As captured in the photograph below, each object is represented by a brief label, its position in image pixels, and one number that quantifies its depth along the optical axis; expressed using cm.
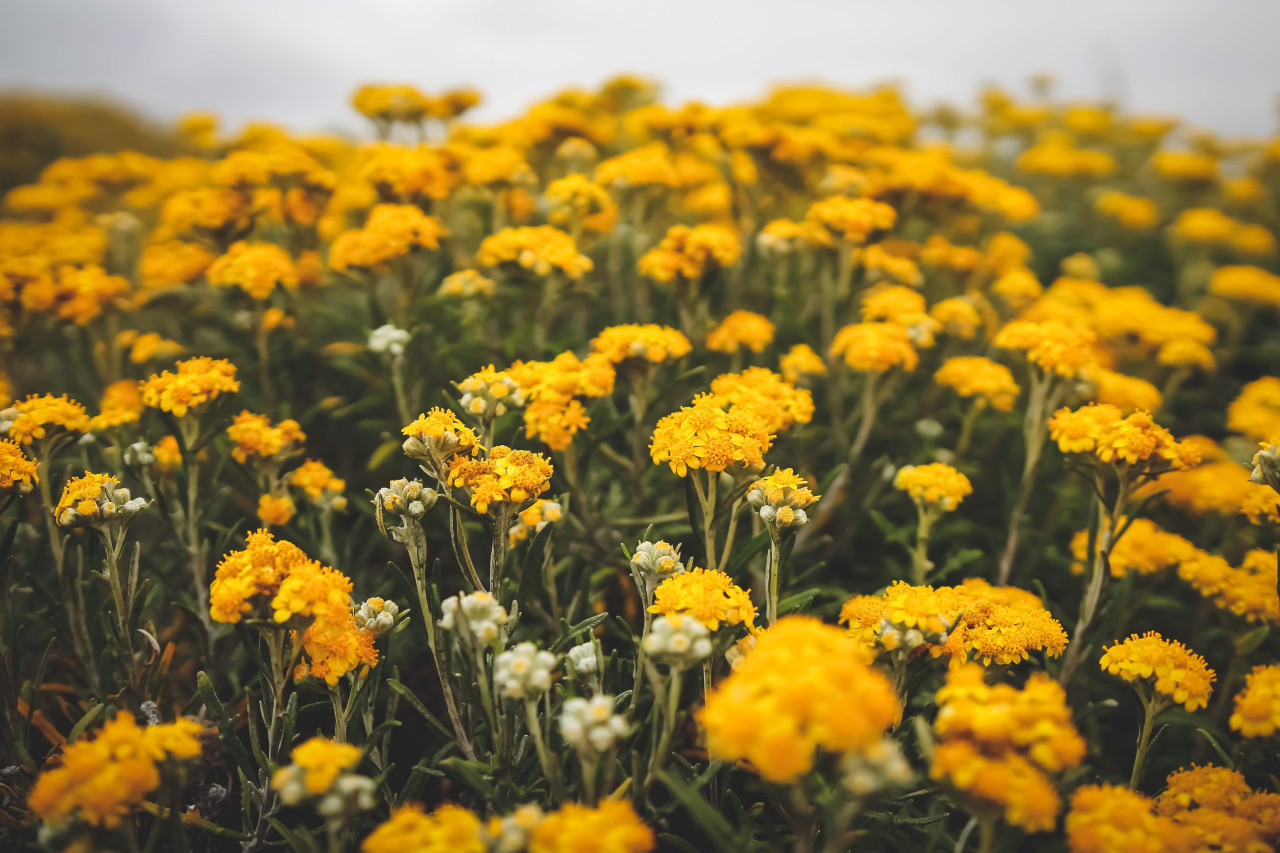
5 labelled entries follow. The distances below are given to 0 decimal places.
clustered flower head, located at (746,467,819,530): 46
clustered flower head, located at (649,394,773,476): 46
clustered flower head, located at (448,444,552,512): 45
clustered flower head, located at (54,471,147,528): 45
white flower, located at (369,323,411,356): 55
